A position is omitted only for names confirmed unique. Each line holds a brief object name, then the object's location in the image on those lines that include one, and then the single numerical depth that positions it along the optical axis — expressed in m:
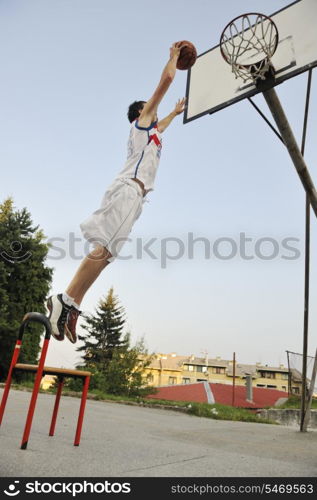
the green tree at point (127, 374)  17.91
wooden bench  2.43
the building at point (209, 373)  59.66
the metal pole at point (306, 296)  5.84
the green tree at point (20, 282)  18.56
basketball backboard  4.06
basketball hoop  3.81
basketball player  2.78
